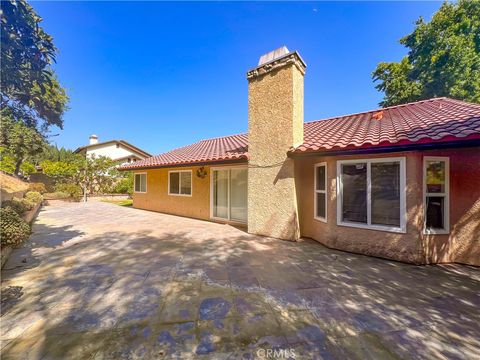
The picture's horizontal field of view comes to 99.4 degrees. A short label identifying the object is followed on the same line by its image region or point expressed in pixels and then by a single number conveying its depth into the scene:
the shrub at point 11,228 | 4.67
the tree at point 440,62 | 16.64
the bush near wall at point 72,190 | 19.66
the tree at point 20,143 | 15.96
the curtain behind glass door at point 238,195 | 9.43
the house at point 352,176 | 5.32
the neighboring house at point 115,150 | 27.45
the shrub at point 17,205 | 7.90
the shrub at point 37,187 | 18.33
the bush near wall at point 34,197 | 13.33
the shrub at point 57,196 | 19.69
